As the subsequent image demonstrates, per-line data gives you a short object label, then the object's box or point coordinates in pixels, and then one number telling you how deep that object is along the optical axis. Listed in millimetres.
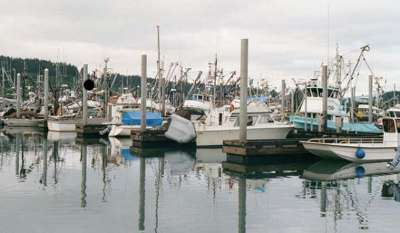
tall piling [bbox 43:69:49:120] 66625
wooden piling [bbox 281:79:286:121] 57694
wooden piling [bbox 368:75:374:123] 54200
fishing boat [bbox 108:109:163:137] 55031
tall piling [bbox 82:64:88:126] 56175
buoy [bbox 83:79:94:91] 52416
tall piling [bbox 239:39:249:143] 32500
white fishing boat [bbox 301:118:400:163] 32031
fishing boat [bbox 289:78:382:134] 43656
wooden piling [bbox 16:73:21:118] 74650
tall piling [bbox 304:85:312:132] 42700
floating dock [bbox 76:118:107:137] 55406
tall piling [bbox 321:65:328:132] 37869
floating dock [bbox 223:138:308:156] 32250
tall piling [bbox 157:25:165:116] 54244
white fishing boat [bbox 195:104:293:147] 41875
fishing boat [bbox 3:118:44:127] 74125
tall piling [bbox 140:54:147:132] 43281
